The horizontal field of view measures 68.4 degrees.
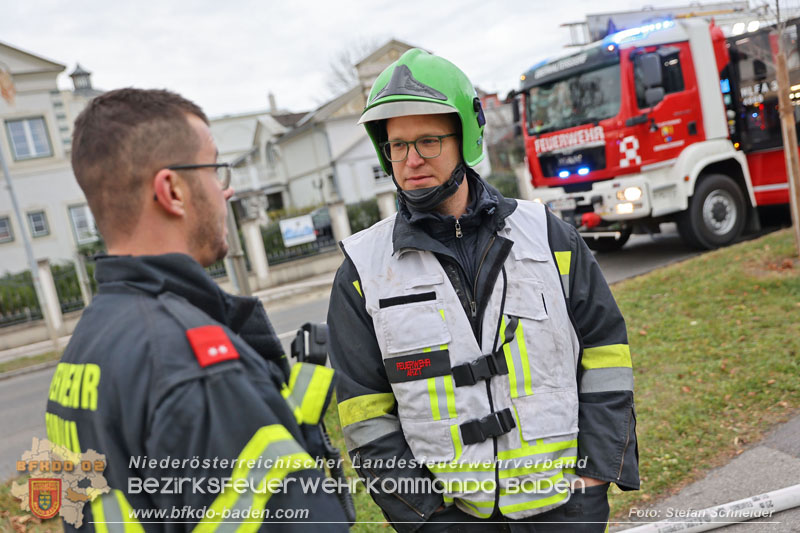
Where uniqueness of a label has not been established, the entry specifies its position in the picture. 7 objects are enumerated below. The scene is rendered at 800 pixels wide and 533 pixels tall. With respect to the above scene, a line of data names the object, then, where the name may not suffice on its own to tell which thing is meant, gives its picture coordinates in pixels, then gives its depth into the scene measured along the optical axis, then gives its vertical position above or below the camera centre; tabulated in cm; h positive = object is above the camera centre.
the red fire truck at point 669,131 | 866 +22
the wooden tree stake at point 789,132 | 656 -13
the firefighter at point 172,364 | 106 -22
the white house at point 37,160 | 2380 +462
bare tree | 4353 +986
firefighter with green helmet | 176 -55
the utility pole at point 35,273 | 1305 +8
